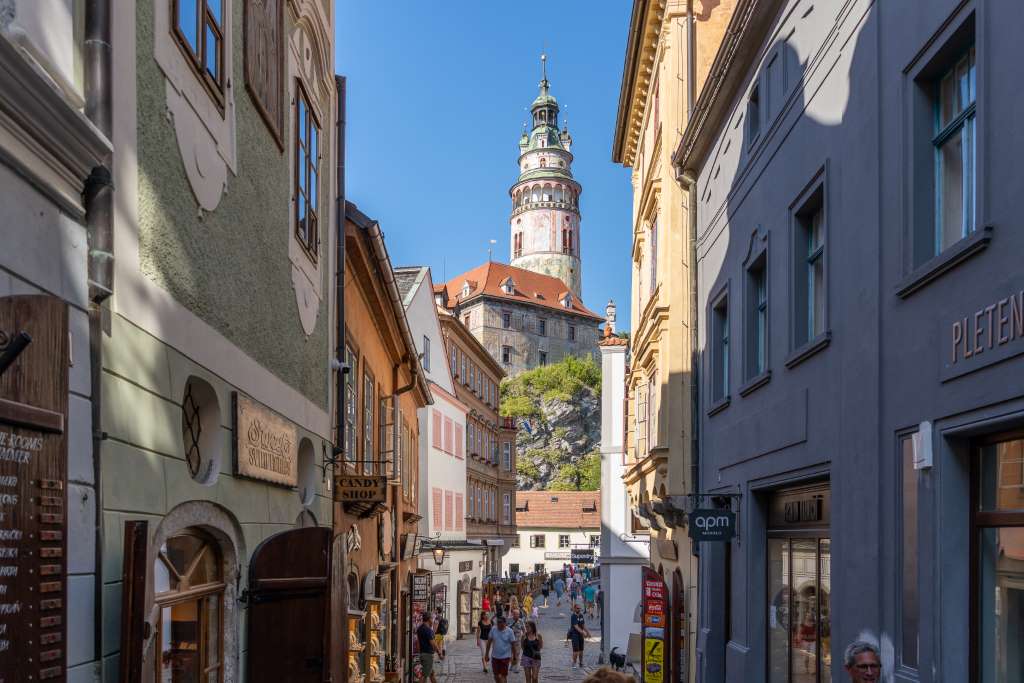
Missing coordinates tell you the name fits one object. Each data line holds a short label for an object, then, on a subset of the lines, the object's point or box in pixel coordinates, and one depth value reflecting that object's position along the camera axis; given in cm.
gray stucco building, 648
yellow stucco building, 1814
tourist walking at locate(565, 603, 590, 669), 2825
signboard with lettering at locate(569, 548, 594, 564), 7969
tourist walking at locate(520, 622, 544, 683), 2227
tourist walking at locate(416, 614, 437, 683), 2197
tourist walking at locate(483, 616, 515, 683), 2181
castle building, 11756
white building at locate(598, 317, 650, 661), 3222
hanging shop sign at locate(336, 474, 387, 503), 1325
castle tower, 13175
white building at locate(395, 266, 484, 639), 3164
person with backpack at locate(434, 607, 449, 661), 2717
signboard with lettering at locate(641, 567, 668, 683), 1791
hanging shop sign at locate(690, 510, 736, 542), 1346
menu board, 432
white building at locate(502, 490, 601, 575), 8881
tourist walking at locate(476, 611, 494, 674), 2875
